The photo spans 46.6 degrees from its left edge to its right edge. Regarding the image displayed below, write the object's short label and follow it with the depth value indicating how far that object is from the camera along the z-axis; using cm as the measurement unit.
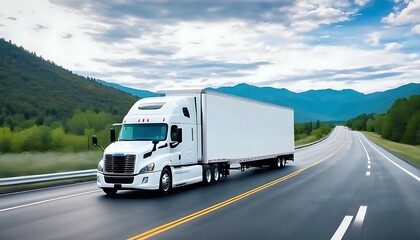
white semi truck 1539
